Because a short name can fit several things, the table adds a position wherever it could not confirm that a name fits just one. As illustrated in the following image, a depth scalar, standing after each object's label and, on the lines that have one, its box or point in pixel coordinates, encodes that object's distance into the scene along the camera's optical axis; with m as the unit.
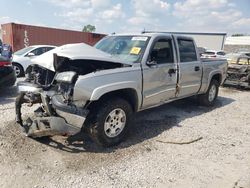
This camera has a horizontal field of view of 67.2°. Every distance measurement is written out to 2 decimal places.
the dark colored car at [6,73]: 5.04
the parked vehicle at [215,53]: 17.76
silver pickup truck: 2.68
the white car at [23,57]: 7.72
